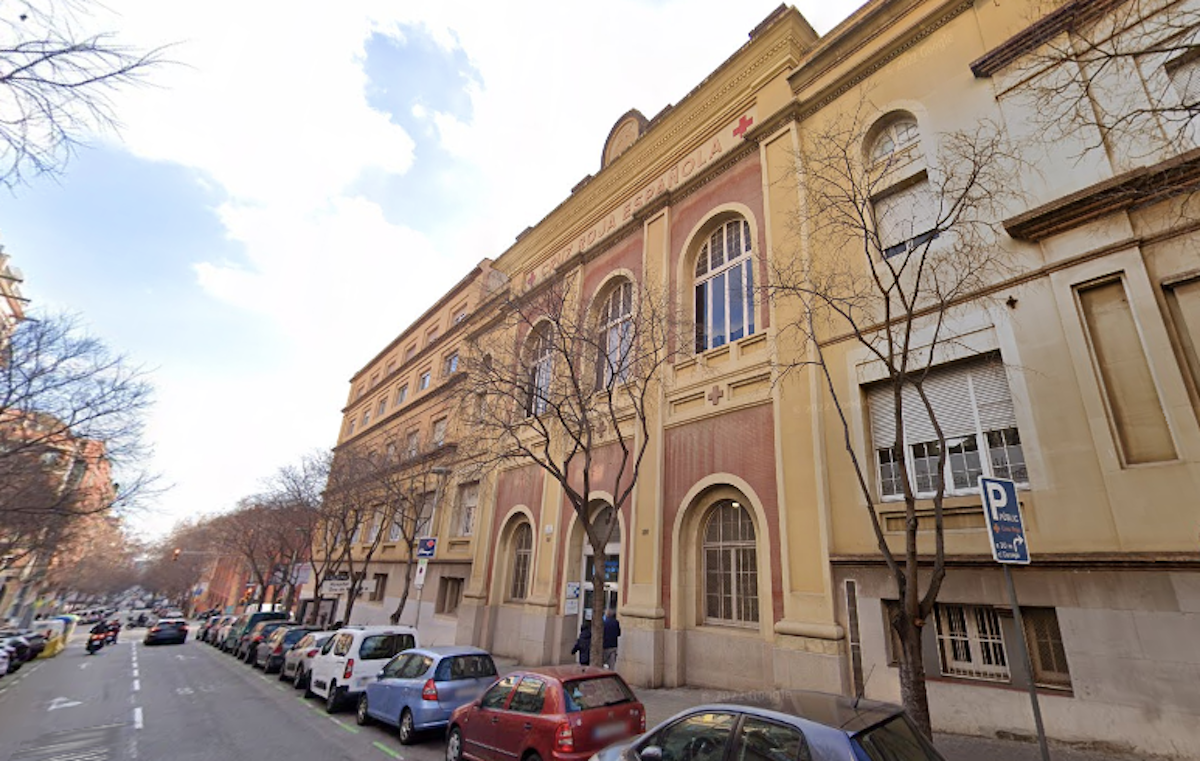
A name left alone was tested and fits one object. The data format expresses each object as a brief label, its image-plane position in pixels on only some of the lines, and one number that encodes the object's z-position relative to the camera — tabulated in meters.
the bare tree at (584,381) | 12.31
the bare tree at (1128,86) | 8.16
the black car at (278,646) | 19.17
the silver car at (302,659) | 15.09
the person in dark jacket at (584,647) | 12.43
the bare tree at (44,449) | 15.14
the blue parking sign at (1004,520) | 5.50
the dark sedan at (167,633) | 35.66
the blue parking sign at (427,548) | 16.58
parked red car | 6.48
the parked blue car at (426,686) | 9.20
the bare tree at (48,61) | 4.27
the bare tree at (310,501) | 29.54
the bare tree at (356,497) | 24.78
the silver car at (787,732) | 3.85
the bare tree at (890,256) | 9.27
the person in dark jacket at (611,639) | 12.66
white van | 11.86
